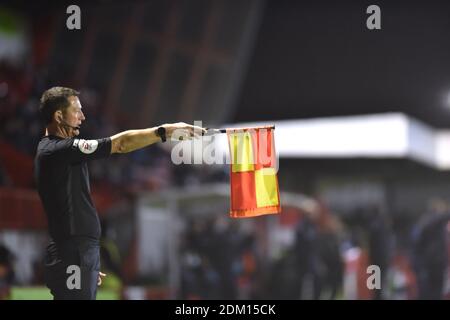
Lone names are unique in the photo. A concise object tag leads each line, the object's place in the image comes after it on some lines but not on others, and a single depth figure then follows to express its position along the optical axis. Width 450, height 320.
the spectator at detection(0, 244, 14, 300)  17.39
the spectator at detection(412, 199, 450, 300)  22.65
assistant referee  9.98
